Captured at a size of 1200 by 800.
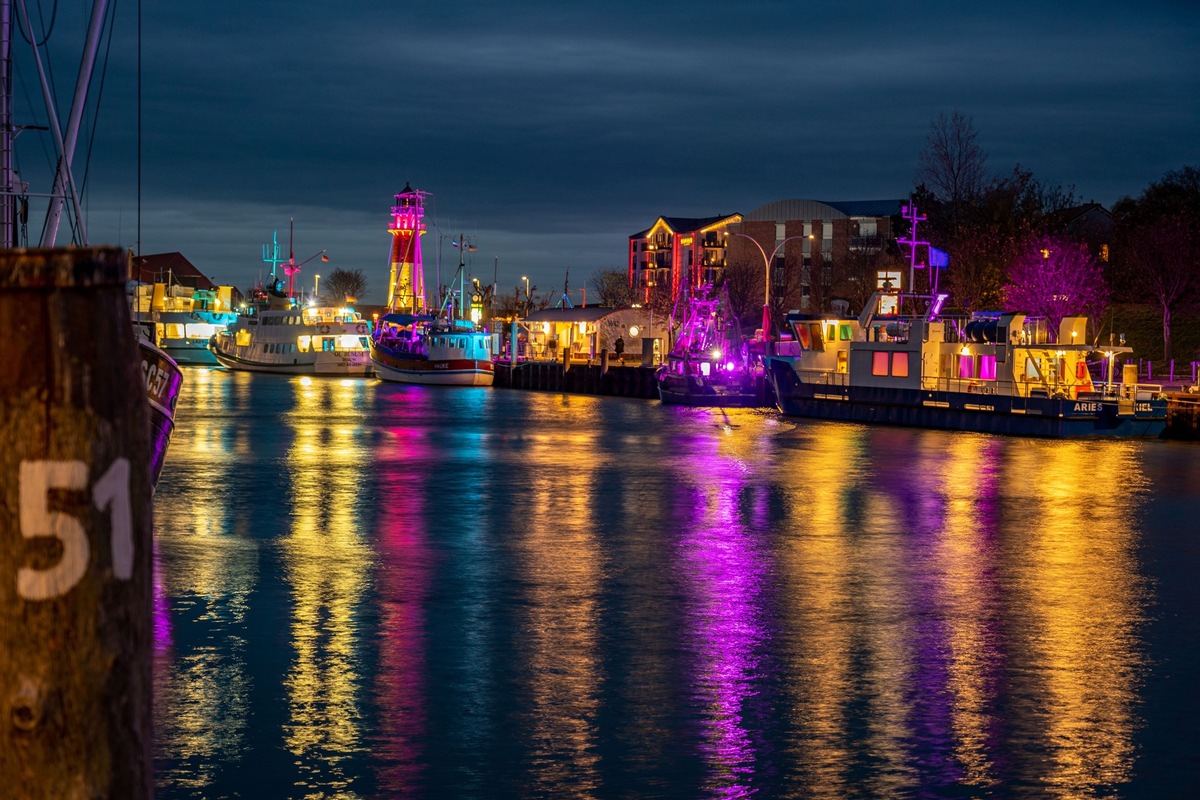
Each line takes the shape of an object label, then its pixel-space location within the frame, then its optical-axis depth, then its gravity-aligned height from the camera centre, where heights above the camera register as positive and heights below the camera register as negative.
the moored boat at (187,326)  142.25 +2.36
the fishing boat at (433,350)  95.75 +0.31
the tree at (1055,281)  73.25 +4.25
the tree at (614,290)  164.68 +7.72
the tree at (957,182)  79.31 +9.91
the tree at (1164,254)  73.69 +5.83
